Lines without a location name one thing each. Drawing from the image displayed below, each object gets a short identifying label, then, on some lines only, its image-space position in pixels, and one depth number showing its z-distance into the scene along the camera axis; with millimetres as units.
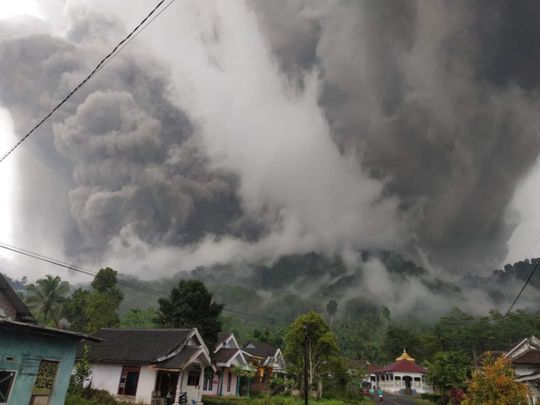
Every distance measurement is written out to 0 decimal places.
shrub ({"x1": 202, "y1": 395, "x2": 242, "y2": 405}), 34031
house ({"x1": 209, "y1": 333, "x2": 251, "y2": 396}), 44344
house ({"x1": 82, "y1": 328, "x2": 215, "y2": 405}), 31906
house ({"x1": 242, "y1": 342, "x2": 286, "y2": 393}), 53812
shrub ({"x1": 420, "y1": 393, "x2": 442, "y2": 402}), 50406
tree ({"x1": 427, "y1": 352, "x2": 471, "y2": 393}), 40462
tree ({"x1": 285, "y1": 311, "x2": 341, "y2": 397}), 46250
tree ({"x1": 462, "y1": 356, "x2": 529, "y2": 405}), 21109
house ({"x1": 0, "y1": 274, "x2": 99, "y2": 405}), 18469
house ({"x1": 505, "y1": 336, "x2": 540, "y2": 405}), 31150
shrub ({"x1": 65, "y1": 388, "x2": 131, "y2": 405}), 22797
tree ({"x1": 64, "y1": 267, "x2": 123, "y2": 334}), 73812
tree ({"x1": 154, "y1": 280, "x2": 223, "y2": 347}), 46394
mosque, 85500
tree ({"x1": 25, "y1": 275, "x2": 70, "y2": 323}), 72188
